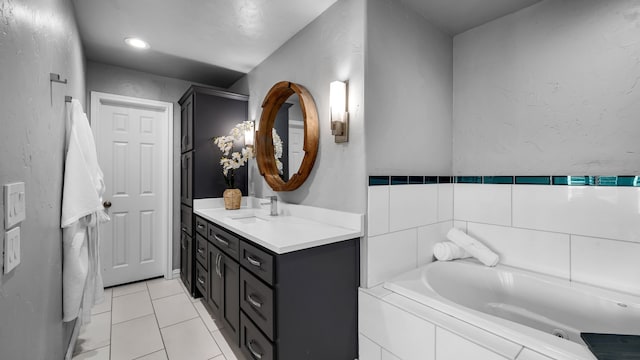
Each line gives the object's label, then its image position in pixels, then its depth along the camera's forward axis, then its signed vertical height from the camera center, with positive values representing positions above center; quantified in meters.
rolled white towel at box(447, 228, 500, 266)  1.91 -0.49
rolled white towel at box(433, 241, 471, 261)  2.02 -0.54
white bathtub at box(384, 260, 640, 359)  1.19 -0.67
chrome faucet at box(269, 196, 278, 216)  2.29 -0.22
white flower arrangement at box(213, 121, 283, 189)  2.66 +0.30
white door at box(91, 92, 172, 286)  2.91 -0.06
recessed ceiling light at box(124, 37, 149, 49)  2.34 +1.18
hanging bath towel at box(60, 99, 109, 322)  1.49 -0.18
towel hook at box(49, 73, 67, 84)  1.24 +0.46
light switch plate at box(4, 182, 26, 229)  0.72 -0.07
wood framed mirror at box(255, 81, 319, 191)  1.96 +0.33
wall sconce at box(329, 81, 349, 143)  1.72 +0.43
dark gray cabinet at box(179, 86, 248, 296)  2.68 +0.30
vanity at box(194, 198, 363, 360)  1.35 -0.59
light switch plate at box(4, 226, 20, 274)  0.71 -0.19
